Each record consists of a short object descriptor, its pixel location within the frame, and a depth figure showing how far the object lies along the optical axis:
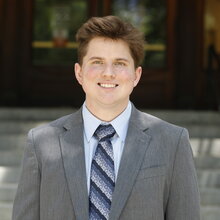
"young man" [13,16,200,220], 3.22
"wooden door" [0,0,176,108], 13.91
